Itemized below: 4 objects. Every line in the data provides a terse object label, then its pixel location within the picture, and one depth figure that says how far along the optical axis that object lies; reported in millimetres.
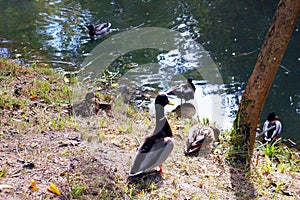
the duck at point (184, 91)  7531
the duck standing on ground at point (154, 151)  3844
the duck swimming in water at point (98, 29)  10500
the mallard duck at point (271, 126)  6531
